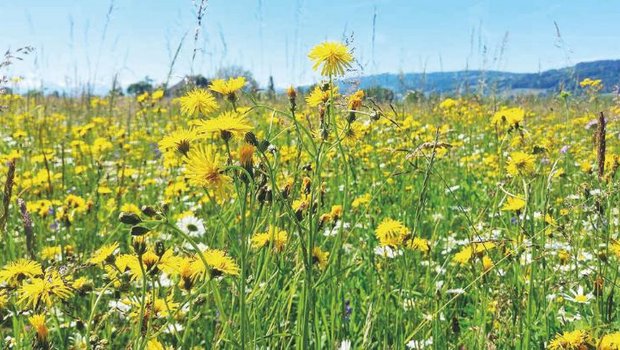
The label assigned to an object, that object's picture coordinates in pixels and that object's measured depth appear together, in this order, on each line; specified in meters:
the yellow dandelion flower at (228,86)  0.49
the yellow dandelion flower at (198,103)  0.49
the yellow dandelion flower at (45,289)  0.45
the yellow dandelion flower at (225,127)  0.38
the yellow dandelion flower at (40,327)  0.43
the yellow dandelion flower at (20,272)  0.49
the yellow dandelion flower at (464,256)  0.61
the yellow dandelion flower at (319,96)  0.53
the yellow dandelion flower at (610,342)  0.43
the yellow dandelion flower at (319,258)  0.52
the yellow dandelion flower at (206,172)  0.38
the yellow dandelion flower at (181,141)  0.41
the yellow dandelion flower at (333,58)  0.50
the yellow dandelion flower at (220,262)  0.43
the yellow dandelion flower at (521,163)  0.70
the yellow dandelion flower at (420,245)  0.60
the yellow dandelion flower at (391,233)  0.57
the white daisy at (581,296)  0.62
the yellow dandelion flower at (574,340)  0.45
